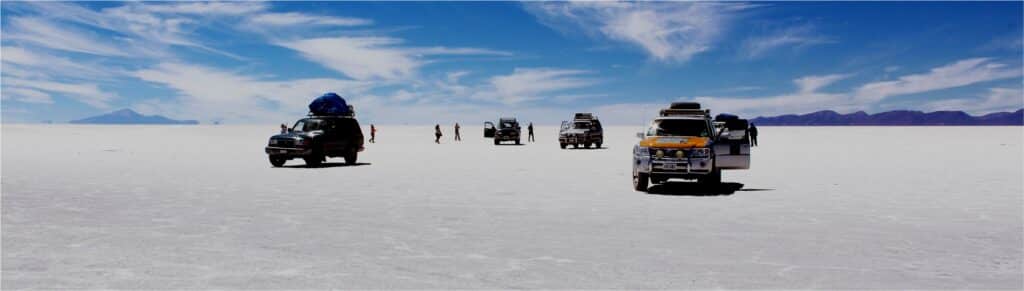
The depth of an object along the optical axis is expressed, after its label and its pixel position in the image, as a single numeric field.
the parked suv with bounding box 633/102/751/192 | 14.81
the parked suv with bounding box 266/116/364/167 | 24.89
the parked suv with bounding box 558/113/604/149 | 44.03
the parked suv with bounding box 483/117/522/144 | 52.41
